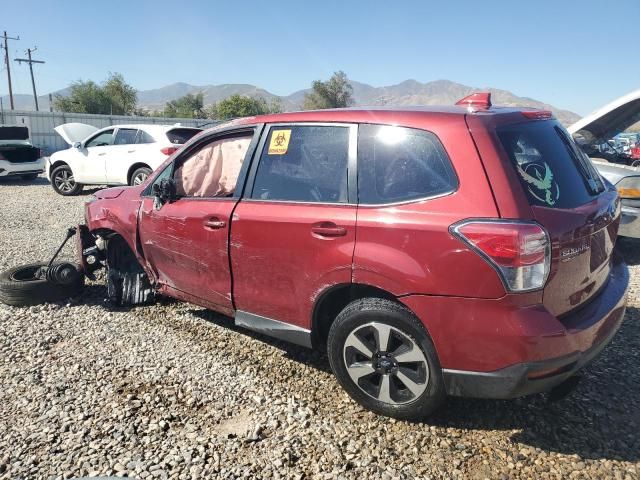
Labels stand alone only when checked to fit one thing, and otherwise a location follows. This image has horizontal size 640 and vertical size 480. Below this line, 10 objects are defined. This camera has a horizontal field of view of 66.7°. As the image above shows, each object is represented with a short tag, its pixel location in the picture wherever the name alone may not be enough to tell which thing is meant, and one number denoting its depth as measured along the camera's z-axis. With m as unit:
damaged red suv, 2.32
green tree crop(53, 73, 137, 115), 62.84
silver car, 5.23
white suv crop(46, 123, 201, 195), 10.75
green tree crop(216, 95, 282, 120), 68.00
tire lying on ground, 4.51
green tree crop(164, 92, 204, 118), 76.47
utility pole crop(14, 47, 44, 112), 54.56
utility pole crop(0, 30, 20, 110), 50.44
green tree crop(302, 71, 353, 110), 82.81
